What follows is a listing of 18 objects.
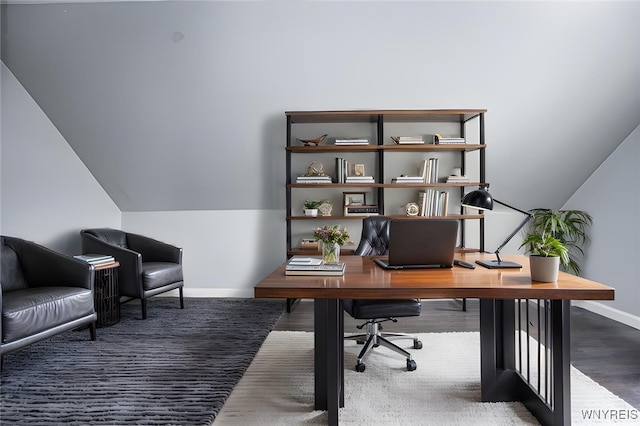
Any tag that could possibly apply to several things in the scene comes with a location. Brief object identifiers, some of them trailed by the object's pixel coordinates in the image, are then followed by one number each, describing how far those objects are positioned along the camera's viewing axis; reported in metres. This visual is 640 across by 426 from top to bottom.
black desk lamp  1.99
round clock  4.28
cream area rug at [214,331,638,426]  2.02
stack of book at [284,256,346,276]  1.93
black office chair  2.62
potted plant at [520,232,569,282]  1.74
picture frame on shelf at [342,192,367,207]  4.45
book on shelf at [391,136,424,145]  4.12
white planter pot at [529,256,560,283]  1.74
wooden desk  1.64
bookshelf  4.18
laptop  2.02
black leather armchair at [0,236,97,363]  2.49
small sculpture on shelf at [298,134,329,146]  4.17
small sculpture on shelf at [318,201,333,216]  4.36
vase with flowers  2.13
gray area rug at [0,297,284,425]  2.09
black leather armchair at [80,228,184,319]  3.80
